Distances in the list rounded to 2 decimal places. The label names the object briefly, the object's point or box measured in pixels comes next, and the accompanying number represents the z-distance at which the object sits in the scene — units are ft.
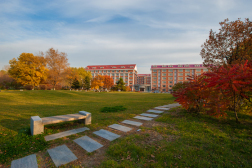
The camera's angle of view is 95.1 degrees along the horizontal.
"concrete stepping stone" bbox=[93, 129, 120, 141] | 11.46
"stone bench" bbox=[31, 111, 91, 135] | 10.84
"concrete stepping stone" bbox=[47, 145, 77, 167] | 7.81
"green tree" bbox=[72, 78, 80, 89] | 143.46
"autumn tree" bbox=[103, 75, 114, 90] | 156.46
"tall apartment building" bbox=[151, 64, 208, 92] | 224.94
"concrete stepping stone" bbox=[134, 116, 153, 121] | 18.24
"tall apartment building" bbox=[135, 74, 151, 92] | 350.84
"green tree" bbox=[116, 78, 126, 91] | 176.04
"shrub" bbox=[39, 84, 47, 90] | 94.53
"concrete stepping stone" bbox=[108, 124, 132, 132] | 13.70
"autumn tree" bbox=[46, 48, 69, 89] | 90.85
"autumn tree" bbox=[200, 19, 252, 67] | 25.29
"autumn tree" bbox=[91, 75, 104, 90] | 136.87
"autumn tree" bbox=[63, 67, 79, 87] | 92.79
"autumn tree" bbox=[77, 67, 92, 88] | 154.13
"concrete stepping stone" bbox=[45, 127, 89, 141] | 10.96
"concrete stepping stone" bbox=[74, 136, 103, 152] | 9.52
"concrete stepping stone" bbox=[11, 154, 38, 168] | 7.20
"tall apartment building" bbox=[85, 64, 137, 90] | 264.52
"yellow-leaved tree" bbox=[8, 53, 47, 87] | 78.02
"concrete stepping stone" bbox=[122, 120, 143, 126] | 15.70
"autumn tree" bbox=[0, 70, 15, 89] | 108.78
